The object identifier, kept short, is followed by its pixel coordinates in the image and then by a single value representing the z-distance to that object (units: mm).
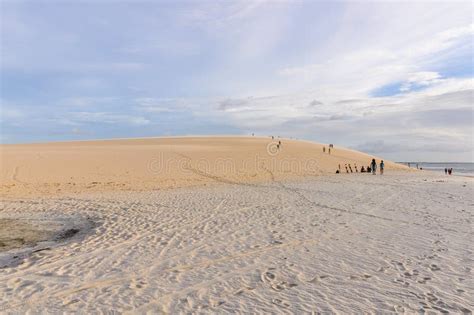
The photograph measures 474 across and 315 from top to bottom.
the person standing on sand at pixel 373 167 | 36916
